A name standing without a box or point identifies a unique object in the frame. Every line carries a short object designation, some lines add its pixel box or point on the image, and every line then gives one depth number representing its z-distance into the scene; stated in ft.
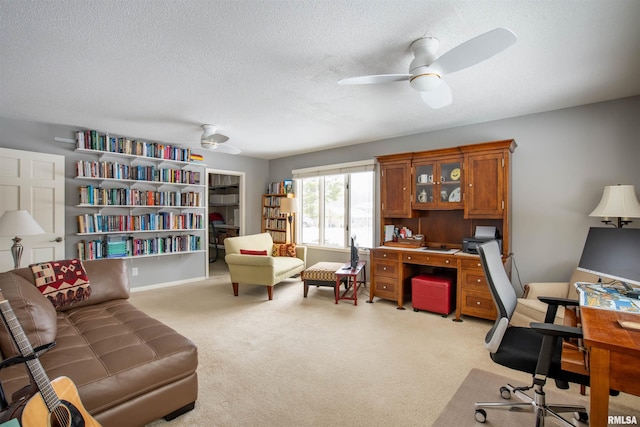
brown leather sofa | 4.80
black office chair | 4.67
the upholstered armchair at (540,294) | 8.63
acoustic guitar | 3.65
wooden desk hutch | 10.97
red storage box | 11.51
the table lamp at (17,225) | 9.16
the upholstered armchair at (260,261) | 13.74
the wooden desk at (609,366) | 3.76
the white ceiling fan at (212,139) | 12.52
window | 16.47
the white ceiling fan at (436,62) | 5.36
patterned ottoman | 13.67
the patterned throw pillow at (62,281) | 7.14
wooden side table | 13.01
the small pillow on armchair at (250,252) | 14.62
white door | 11.60
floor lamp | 17.89
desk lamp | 8.62
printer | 11.27
